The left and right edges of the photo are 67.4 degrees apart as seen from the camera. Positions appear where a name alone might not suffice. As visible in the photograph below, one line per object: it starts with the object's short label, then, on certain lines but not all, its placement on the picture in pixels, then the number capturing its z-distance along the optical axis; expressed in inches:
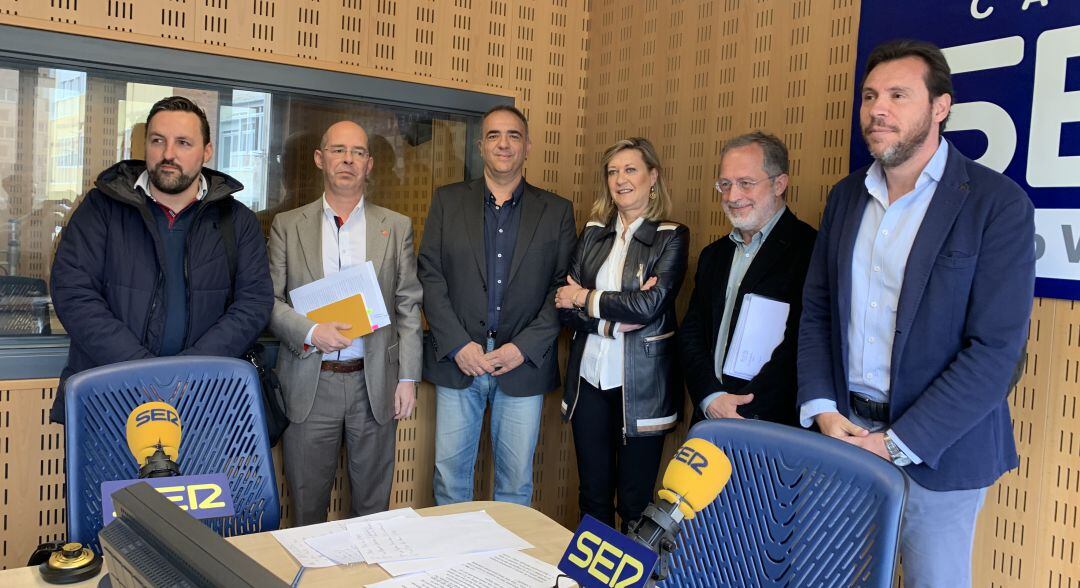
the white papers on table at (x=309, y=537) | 65.0
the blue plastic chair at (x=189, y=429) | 74.6
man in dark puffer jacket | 108.3
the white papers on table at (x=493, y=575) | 61.2
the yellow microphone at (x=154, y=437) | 54.3
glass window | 125.3
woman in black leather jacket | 126.5
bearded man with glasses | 108.7
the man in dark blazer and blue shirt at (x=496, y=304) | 136.3
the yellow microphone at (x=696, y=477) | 44.4
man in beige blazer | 130.0
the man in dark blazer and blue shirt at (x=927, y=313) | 81.1
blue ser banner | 90.7
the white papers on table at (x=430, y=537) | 67.1
